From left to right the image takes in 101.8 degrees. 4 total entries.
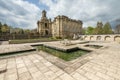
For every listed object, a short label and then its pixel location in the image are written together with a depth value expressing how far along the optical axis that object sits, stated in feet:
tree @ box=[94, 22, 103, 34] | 87.96
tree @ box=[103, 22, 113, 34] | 83.66
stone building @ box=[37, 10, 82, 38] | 72.28
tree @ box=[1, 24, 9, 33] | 78.74
